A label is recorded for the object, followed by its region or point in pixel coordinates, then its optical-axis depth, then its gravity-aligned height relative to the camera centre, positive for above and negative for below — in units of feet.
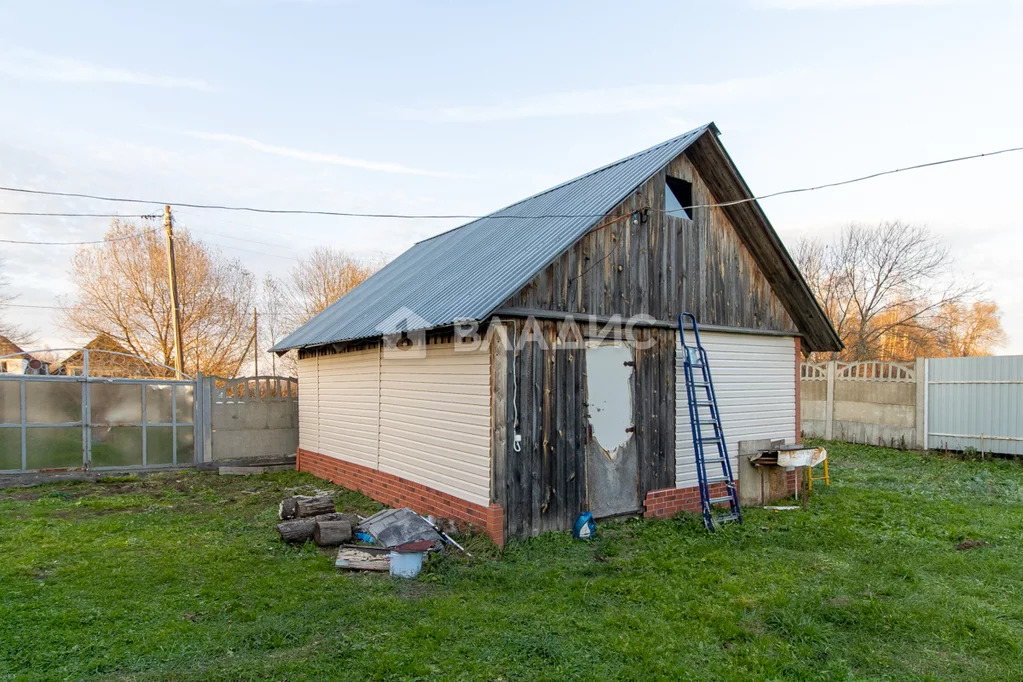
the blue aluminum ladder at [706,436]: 26.11 -4.66
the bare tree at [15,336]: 80.28 -0.27
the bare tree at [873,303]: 84.17 +4.53
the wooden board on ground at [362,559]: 19.97 -7.55
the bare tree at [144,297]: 69.36 +4.40
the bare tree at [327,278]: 97.19 +9.11
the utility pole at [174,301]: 57.36 +3.15
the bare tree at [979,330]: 98.32 +0.59
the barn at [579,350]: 22.50 -0.70
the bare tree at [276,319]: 100.68 +2.55
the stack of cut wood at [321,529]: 22.54 -7.38
